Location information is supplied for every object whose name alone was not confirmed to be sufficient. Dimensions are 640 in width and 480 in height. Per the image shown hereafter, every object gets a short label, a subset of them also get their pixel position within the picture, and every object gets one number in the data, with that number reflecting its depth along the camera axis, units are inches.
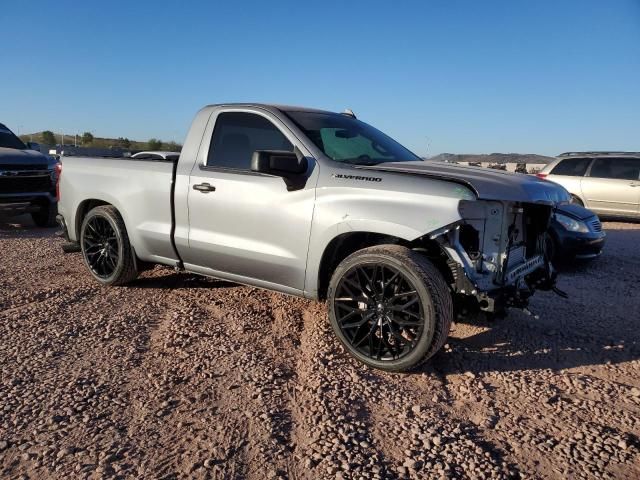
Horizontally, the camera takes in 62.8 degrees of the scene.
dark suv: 344.2
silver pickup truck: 137.3
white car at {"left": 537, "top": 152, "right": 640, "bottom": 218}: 448.5
